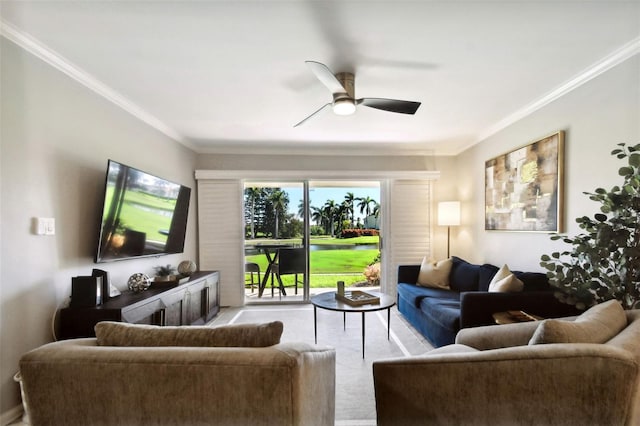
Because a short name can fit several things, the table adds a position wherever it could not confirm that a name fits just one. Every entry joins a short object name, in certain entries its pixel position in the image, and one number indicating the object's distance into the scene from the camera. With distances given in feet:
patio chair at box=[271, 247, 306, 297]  15.52
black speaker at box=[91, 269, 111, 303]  7.38
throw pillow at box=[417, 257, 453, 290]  12.36
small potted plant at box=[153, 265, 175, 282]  10.07
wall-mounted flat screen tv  7.99
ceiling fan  7.44
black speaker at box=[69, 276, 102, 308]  7.00
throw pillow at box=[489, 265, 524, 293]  8.19
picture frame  8.75
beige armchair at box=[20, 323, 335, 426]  3.23
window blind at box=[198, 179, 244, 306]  15.11
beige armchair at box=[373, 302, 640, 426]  3.19
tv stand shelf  6.90
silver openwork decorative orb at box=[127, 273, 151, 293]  8.89
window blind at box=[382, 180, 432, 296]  15.53
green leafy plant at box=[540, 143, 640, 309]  5.65
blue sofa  7.64
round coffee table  8.86
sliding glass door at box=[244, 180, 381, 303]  15.69
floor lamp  14.49
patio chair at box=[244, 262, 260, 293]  15.61
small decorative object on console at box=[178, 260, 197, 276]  11.64
